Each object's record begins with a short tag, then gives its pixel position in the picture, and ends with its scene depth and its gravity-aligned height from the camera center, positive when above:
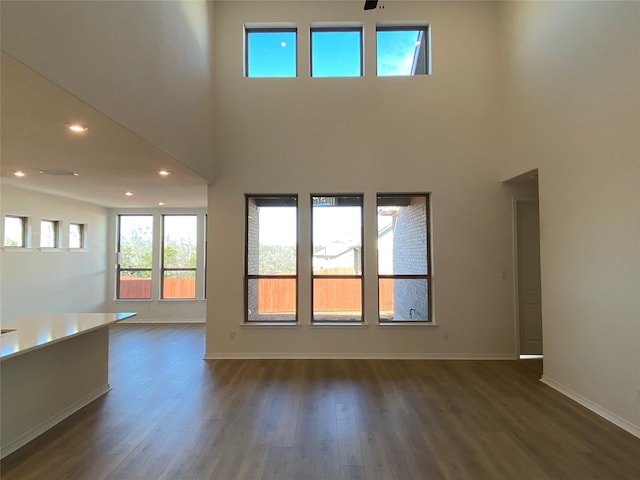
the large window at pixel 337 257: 5.04 -0.08
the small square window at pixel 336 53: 5.12 +3.06
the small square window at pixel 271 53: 5.16 +3.07
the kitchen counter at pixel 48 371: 2.50 -1.02
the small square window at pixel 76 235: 6.74 +0.38
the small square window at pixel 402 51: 5.14 +3.08
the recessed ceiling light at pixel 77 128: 2.68 +1.02
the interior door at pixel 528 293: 4.90 -0.62
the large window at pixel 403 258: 5.00 -0.10
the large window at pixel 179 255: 7.65 -0.05
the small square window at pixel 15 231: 5.38 +0.37
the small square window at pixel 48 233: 6.04 +0.38
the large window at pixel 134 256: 7.66 -0.06
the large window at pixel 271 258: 5.04 -0.09
